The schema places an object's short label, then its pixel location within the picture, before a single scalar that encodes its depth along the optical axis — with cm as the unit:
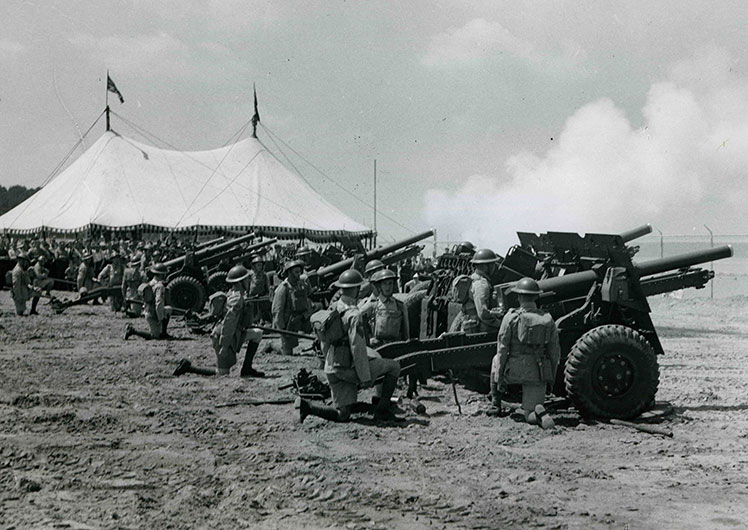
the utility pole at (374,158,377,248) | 3666
